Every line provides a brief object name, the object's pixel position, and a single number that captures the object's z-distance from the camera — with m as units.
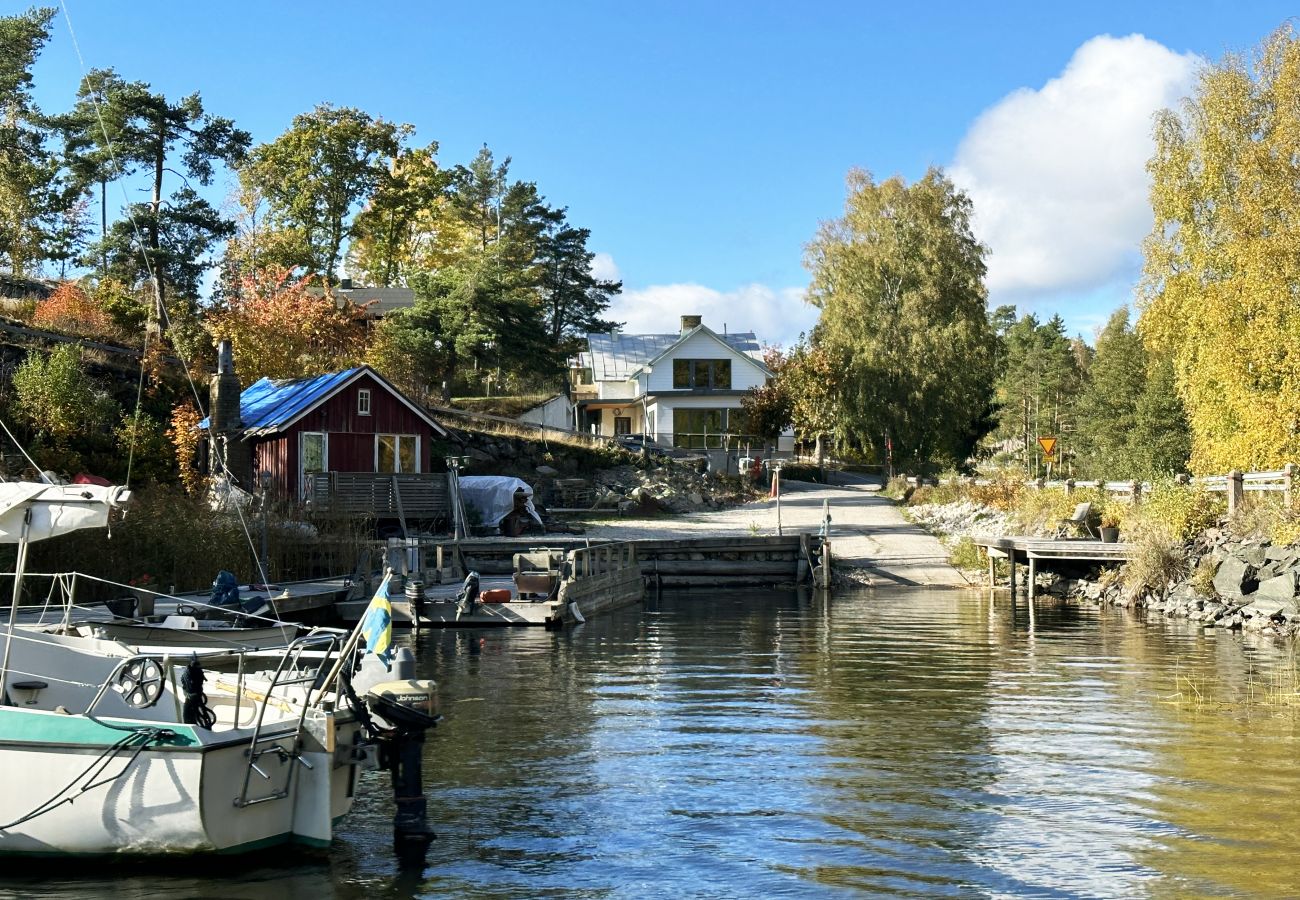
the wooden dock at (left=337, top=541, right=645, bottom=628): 28.16
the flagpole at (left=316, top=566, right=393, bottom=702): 11.23
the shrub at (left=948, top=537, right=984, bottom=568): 38.88
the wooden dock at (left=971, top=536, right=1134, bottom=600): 32.44
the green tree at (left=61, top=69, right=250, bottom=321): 50.34
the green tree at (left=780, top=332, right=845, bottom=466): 60.28
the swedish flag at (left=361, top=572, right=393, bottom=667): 11.16
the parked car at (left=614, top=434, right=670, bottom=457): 59.16
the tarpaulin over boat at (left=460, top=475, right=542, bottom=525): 42.16
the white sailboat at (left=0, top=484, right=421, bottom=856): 10.51
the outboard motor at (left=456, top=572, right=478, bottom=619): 27.94
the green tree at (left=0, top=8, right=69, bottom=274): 53.06
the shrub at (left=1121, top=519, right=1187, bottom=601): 30.97
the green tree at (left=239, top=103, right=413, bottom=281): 63.03
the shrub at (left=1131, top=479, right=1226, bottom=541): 30.88
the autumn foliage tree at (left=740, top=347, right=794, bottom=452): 64.94
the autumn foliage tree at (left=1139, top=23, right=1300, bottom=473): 33.38
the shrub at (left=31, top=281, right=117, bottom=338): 50.16
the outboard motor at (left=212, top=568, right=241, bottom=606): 21.91
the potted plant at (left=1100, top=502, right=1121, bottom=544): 33.41
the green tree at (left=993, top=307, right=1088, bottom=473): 84.56
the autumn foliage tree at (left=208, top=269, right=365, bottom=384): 49.06
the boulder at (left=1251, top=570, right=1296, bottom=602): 26.59
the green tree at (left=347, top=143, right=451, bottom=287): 66.75
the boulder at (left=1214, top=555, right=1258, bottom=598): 28.03
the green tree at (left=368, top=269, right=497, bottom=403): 57.66
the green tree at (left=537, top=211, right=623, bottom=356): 79.69
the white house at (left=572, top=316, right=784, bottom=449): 70.00
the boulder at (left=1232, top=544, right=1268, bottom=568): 28.05
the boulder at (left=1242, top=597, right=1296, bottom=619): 26.53
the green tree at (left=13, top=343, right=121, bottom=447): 39.84
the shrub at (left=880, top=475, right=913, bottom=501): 54.53
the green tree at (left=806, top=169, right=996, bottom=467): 58.56
